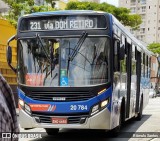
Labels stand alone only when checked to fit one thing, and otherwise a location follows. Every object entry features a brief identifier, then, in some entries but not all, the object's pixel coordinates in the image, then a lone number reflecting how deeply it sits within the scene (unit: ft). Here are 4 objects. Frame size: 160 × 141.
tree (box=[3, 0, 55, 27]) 76.74
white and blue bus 29.86
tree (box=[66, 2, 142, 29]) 151.84
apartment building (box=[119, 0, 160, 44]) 368.48
